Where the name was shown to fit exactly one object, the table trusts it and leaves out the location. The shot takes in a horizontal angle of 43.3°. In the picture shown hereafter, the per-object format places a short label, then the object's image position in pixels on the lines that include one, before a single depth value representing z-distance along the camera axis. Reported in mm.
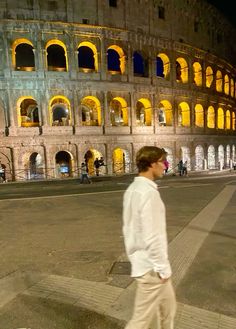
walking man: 2555
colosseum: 25891
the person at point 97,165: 26588
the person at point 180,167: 27750
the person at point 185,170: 27875
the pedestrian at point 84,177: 22156
